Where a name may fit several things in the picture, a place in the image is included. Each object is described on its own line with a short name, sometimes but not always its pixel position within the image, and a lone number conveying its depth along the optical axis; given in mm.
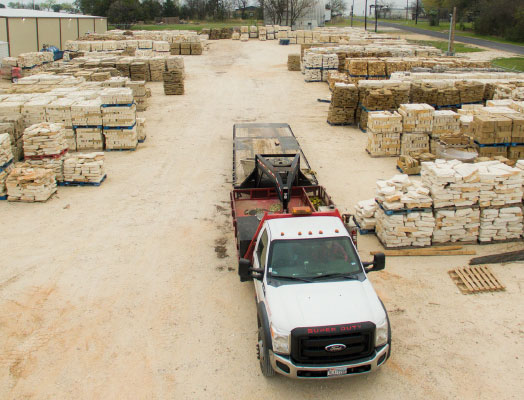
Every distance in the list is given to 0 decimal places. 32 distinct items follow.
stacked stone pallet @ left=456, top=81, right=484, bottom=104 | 22844
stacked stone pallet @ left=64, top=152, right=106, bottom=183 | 16516
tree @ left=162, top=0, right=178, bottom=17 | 106250
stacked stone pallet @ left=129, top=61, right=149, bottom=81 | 34938
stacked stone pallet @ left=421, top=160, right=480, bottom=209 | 11789
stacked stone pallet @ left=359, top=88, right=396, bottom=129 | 21922
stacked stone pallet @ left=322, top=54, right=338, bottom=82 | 37250
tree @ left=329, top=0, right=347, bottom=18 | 134975
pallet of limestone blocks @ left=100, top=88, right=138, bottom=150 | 19594
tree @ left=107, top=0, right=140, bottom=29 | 91000
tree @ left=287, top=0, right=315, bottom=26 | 91500
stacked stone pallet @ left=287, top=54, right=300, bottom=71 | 43312
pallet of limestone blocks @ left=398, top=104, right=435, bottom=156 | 18891
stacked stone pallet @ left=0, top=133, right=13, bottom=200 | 15320
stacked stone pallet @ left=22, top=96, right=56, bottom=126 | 19234
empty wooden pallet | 10336
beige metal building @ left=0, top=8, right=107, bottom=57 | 41250
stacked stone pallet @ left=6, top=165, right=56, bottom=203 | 15094
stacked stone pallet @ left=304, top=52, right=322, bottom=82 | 37281
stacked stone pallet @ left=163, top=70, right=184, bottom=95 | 32031
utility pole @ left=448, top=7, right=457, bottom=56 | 40253
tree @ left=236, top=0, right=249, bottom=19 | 118188
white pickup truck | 6973
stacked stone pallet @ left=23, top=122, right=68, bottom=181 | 16422
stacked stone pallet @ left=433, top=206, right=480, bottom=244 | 11994
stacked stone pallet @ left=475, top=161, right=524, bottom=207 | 11875
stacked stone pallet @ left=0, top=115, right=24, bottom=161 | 17156
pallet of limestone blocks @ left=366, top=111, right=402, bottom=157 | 18984
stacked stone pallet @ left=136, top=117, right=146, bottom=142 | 21703
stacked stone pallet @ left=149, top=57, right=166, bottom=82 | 37903
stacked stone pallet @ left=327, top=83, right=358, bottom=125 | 23875
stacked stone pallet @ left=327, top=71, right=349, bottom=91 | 30816
